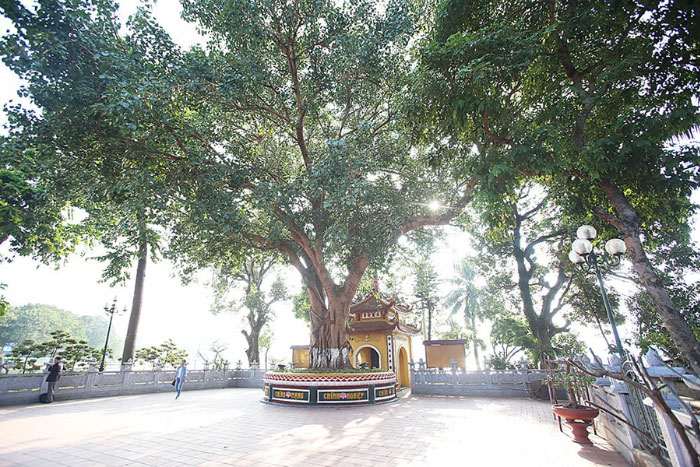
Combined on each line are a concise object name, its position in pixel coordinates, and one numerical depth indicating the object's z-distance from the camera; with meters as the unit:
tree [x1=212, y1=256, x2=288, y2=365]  24.64
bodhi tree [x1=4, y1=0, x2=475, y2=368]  8.80
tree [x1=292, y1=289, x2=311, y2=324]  20.78
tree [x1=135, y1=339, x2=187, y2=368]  19.66
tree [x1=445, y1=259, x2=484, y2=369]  31.64
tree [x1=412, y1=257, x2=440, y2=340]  24.55
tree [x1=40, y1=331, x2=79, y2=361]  17.07
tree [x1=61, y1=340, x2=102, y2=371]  17.43
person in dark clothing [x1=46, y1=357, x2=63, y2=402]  11.94
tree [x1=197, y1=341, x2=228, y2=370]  21.64
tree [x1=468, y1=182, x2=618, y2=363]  16.02
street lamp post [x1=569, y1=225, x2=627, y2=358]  6.95
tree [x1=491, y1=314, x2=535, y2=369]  16.36
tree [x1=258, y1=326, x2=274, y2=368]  34.13
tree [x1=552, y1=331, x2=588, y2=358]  22.48
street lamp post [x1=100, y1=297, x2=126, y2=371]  18.62
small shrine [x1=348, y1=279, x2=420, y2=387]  17.16
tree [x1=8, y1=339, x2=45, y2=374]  15.36
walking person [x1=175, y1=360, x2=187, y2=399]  14.33
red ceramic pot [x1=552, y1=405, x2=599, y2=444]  5.96
